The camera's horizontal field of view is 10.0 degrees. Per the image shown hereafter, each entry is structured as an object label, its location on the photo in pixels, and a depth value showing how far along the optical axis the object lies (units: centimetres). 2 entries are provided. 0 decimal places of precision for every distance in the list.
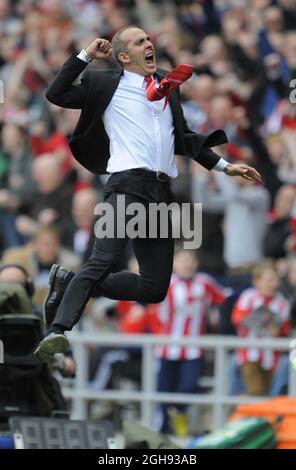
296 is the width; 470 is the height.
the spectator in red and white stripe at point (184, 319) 1491
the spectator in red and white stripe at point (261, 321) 1452
